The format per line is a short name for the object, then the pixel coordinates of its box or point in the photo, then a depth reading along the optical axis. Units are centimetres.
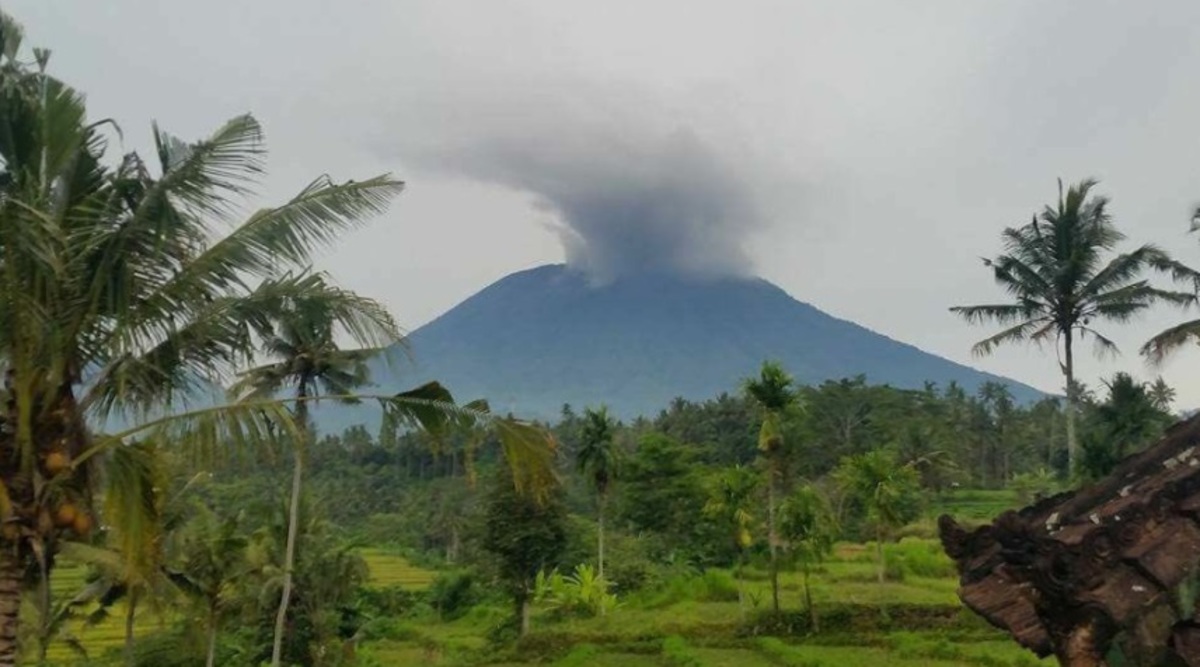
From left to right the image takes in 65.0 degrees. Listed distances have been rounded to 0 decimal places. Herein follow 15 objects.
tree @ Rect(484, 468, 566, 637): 3128
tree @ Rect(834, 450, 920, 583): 2750
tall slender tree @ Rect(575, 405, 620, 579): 3428
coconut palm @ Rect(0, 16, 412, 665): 617
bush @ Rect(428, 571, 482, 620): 4275
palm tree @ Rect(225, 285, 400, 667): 727
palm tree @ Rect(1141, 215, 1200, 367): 1881
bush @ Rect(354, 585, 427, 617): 4252
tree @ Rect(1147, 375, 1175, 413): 4268
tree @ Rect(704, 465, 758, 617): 2783
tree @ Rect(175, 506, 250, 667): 2075
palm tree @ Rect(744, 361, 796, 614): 2661
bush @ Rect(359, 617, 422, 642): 3769
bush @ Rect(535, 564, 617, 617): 3375
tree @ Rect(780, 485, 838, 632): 2628
